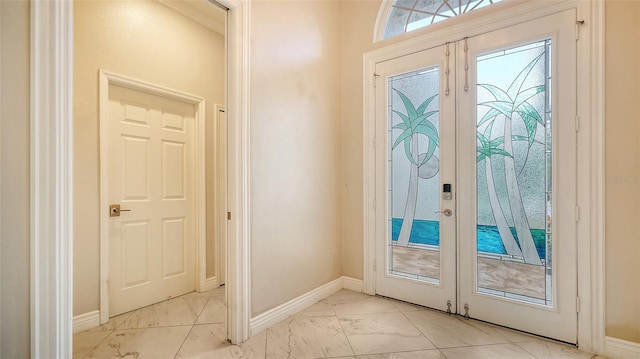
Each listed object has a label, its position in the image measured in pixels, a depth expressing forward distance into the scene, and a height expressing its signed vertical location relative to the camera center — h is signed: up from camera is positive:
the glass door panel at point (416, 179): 2.59 +0.00
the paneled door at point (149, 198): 2.63 -0.19
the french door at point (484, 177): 2.12 +0.02
